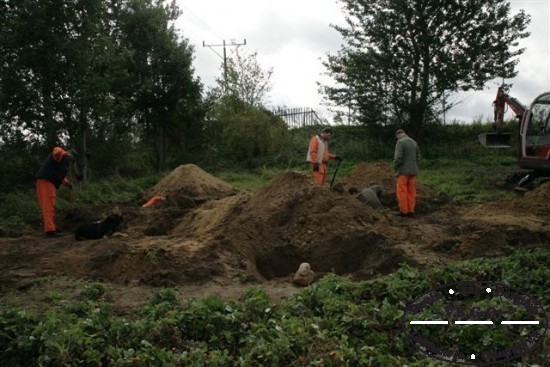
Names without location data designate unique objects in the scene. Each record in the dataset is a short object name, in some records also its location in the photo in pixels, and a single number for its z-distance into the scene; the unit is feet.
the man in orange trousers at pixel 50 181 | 35.99
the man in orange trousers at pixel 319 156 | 43.29
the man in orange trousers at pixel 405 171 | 39.29
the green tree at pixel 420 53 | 69.97
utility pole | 86.15
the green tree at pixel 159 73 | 73.72
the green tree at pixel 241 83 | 85.76
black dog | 33.45
